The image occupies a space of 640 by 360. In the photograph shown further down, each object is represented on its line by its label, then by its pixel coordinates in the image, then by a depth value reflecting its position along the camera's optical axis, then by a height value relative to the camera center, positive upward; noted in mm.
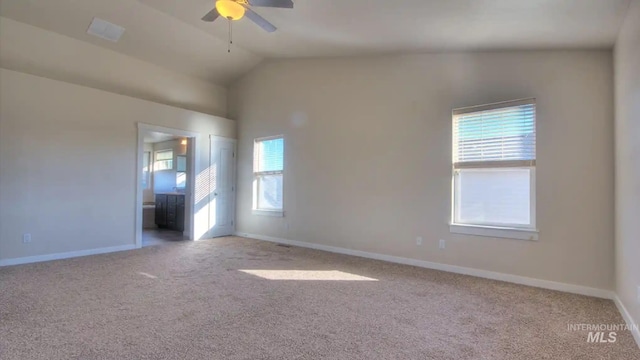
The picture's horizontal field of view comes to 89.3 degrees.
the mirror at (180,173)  8125 +219
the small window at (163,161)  8453 +564
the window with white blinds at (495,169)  3674 +186
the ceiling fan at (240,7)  3010 +1681
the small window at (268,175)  6168 +147
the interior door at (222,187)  6508 -101
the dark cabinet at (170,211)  7410 -701
